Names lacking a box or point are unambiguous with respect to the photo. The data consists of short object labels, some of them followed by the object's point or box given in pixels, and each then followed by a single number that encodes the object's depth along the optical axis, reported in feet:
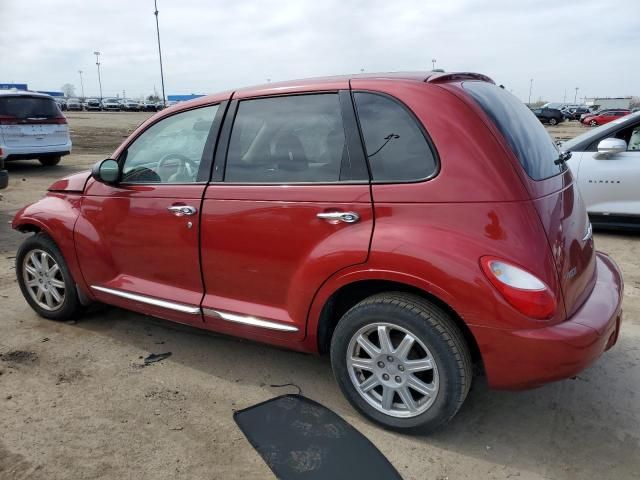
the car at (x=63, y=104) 228.33
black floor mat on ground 8.09
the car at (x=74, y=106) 224.53
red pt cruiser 7.83
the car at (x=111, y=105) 224.94
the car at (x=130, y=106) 234.13
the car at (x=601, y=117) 122.99
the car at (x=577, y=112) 169.18
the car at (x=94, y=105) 227.67
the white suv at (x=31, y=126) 37.42
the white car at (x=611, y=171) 20.34
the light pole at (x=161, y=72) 138.00
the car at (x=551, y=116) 131.95
